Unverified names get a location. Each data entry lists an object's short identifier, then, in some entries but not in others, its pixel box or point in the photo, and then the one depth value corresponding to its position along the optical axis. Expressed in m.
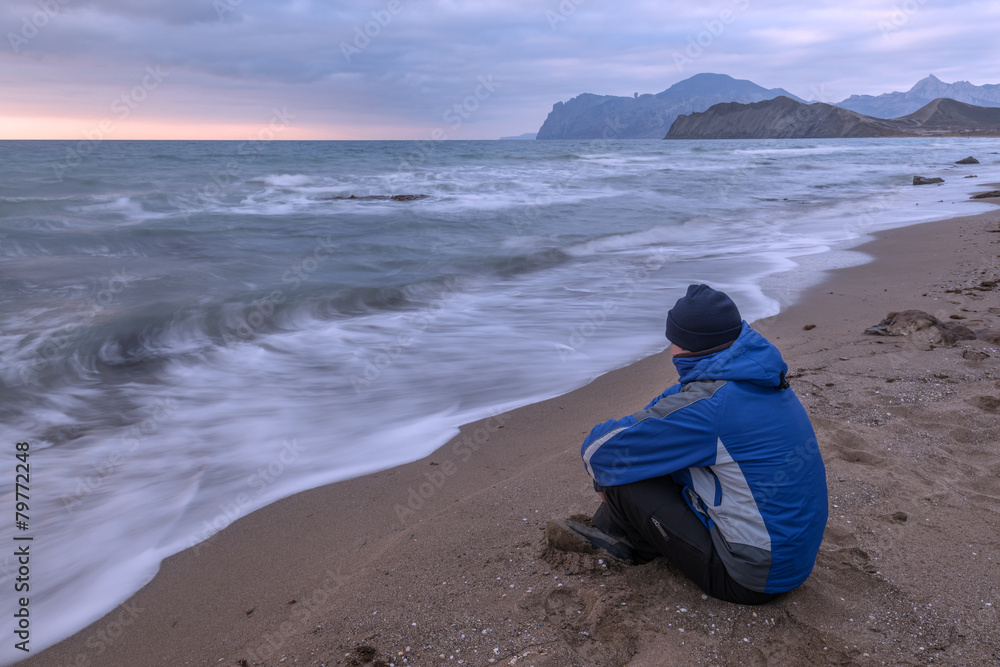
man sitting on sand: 2.30
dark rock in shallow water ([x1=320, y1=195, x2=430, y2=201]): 23.27
